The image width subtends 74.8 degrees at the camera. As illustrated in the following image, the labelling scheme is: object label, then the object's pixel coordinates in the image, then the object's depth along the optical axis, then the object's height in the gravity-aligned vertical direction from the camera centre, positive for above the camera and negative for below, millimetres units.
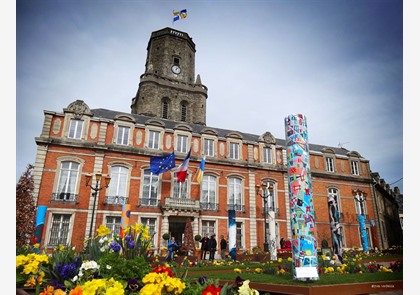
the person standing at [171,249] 11703 -573
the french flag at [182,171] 17656 +3997
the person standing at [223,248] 16489 -645
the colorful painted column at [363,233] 17750 +355
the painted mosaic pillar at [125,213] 14730 +1149
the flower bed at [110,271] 2572 -432
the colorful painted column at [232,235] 14688 +104
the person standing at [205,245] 14414 -423
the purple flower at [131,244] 4648 -137
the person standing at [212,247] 14523 -521
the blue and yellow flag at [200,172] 18438 +4130
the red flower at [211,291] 2500 -474
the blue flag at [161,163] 17047 +4315
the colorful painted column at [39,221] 13766 +664
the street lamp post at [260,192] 20184 +3374
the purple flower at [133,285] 3051 -525
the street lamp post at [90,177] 14828 +3051
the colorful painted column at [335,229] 9441 +316
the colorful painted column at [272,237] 13287 +23
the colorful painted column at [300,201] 5752 +783
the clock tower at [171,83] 29797 +16529
